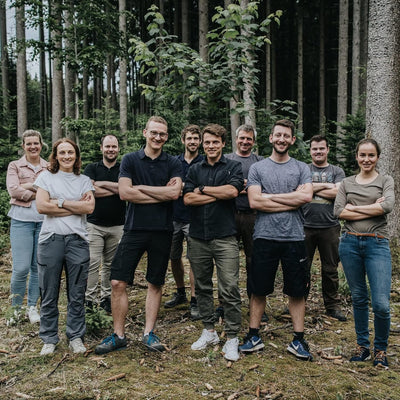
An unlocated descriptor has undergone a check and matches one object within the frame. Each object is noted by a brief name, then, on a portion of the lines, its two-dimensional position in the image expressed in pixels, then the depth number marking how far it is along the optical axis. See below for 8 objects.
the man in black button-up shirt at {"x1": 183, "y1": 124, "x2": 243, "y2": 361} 4.18
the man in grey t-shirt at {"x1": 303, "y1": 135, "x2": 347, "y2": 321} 5.10
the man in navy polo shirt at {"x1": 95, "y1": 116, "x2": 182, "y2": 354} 4.18
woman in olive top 3.79
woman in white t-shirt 4.06
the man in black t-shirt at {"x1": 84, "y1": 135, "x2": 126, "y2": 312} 5.22
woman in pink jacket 4.75
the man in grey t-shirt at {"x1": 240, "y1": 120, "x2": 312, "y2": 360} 4.00
